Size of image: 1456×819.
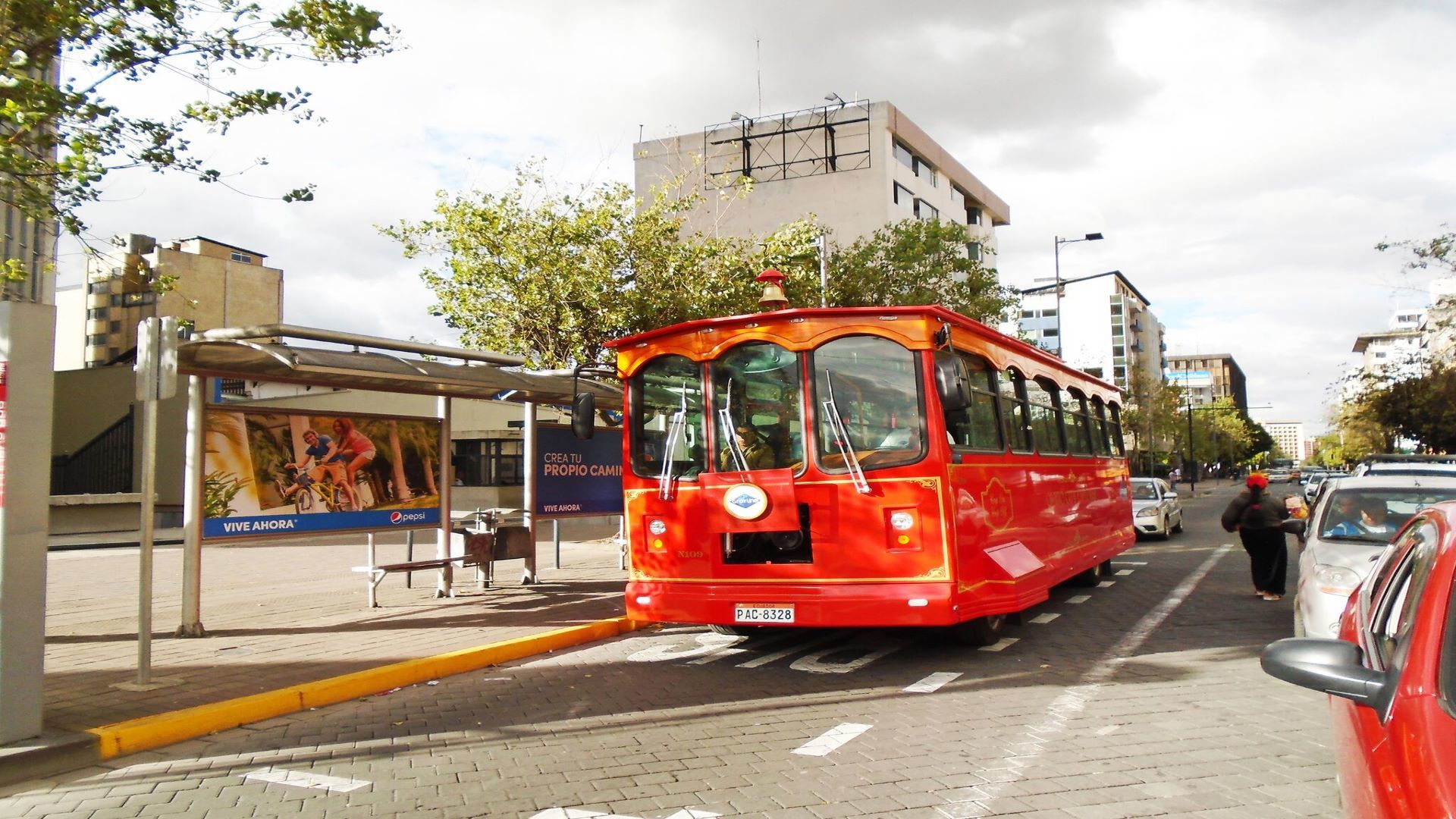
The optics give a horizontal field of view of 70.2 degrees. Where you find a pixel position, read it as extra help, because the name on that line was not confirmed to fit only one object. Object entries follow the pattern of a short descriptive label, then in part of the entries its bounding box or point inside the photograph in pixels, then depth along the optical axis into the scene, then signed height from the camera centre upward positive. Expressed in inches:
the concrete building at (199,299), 2213.3 +472.5
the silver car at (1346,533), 285.9 -19.8
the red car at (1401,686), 94.8 -22.3
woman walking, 479.5 -27.3
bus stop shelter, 358.6 +46.5
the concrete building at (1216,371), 6551.7 +725.7
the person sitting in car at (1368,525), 343.0 -17.4
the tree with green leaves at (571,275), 722.8 +153.0
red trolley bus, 314.7 +2.4
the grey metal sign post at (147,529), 285.7 -10.4
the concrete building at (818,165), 1814.7 +574.5
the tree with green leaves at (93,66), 327.0 +143.6
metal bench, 465.7 -30.6
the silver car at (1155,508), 909.2 -27.9
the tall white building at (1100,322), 4244.6 +661.4
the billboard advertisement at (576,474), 570.6 +7.3
